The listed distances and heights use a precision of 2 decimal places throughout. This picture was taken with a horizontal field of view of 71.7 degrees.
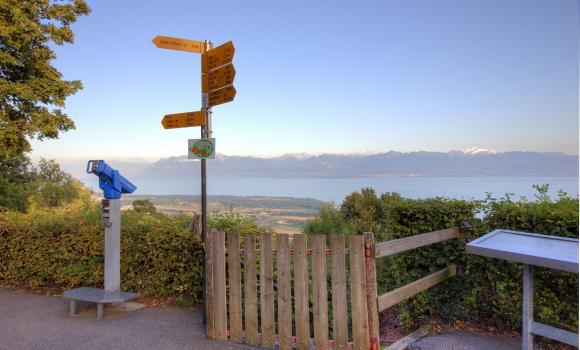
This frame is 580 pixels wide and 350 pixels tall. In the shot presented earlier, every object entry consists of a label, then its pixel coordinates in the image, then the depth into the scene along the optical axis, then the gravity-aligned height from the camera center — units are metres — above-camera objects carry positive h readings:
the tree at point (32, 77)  10.53 +2.77
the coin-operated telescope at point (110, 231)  5.55 -0.84
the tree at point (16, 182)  18.24 -0.38
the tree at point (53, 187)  19.73 -0.70
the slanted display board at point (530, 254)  3.15 -0.69
